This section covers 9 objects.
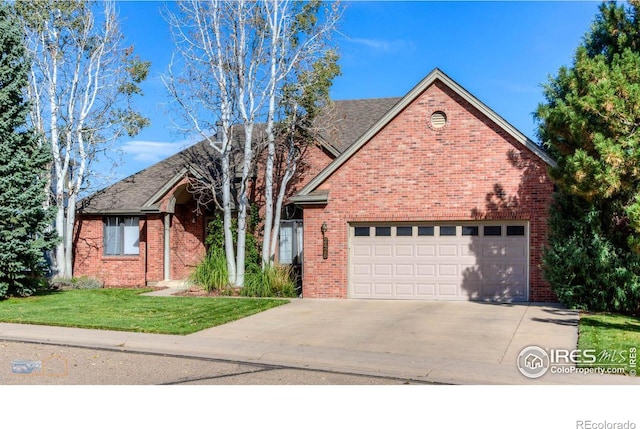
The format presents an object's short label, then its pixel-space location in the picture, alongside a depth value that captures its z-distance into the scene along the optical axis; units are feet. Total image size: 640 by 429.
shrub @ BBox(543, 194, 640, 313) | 46.32
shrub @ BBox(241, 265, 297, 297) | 62.13
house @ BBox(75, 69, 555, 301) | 55.57
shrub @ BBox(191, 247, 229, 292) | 64.28
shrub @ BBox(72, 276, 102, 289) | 71.72
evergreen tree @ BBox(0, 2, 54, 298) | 56.80
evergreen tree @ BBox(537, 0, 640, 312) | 39.70
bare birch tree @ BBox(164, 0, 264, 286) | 63.46
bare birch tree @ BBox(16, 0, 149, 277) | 70.74
